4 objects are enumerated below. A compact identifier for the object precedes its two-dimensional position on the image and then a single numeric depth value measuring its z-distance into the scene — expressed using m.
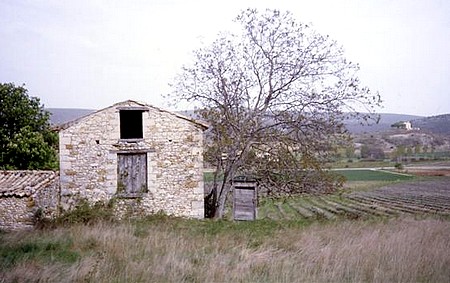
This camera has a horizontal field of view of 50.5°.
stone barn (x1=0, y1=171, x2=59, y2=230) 14.48
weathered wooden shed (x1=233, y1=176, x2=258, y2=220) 18.86
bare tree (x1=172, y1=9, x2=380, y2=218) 16.50
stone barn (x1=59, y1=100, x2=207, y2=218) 15.61
